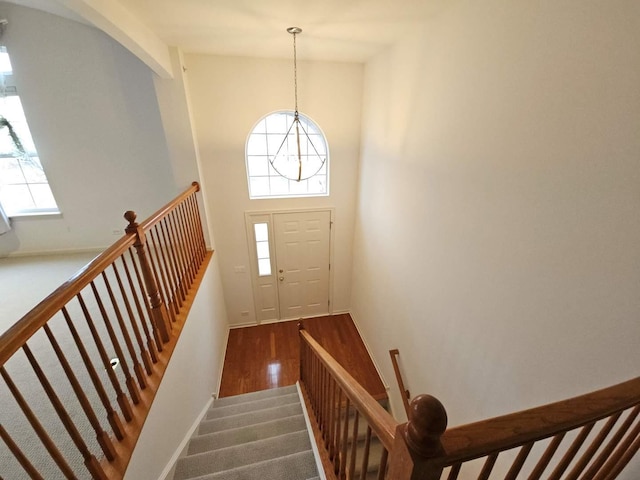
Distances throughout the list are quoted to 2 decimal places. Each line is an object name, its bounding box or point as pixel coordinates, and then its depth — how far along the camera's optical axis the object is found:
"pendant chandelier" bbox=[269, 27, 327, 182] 2.85
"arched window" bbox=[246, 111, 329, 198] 3.70
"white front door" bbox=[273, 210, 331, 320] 4.20
